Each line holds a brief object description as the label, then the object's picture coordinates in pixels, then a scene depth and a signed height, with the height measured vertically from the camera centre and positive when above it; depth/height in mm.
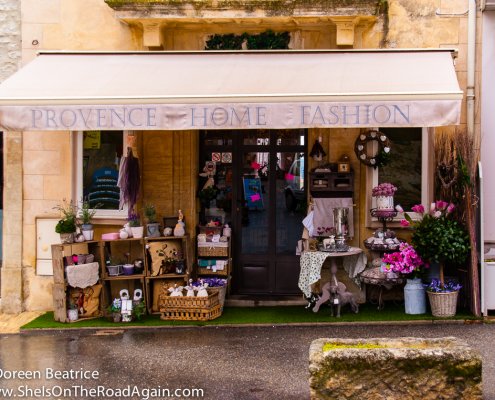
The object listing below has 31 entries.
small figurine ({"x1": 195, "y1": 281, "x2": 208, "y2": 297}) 9617 -1101
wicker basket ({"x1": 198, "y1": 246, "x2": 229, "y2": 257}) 10531 -652
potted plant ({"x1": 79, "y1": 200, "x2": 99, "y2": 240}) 10102 -235
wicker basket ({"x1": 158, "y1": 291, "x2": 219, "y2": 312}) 9578 -1242
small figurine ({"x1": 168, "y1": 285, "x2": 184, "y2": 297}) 9672 -1115
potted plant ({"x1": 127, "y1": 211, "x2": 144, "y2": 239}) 10117 -324
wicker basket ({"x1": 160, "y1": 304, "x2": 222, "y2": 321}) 9586 -1391
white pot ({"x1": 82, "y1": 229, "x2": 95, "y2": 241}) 10102 -408
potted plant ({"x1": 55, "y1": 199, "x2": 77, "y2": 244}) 9906 -307
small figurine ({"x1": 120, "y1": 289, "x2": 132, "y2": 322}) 9680 -1352
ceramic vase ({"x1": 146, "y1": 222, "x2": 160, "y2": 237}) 10125 -350
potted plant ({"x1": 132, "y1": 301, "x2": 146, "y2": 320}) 9717 -1369
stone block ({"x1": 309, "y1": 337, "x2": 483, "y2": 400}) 5719 -1280
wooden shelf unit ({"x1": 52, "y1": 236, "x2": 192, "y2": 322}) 9773 -903
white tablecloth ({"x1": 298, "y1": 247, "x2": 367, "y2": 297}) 9656 -784
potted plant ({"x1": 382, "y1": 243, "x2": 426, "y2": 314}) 9508 -828
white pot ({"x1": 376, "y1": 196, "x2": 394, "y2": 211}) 9867 +18
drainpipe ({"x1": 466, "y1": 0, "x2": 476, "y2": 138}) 9891 +1812
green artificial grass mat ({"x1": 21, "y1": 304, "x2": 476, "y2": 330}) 9508 -1446
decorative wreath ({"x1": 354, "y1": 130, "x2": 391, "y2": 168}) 10094 +748
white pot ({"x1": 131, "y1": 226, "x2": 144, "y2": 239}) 10117 -370
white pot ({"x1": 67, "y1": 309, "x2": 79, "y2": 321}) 9789 -1429
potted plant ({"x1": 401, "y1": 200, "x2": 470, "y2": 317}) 9312 -504
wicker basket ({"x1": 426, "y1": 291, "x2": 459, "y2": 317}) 9336 -1208
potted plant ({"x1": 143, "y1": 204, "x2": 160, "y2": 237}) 10117 -270
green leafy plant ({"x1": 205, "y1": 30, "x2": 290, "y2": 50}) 10305 +2212
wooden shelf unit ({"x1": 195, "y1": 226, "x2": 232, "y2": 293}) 10539 -771
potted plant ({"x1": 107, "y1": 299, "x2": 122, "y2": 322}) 9703 -1362
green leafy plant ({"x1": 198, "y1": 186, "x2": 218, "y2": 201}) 10625 +151
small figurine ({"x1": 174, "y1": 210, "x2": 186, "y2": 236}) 10172 -338
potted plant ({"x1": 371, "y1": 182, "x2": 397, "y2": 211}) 9828 +121
